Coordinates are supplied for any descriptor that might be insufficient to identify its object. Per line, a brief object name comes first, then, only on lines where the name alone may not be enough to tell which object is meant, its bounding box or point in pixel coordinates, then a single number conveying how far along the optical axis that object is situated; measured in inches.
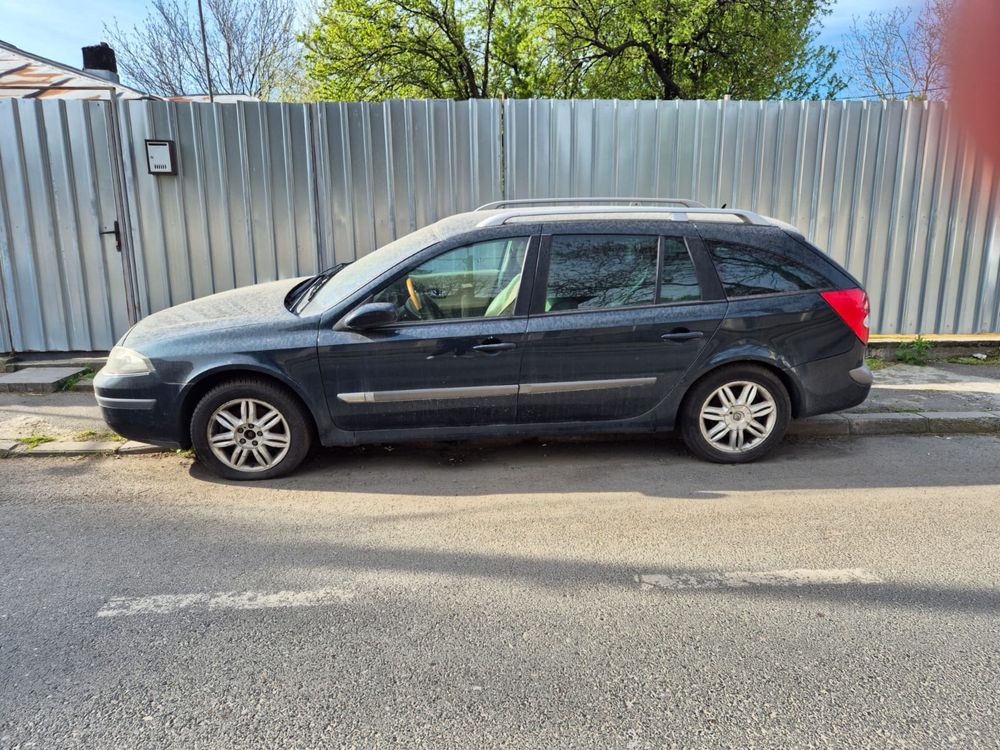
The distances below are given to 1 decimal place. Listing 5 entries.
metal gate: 270.7
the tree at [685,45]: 737.6
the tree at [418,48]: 801.6
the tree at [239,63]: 1338.6
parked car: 176.6
